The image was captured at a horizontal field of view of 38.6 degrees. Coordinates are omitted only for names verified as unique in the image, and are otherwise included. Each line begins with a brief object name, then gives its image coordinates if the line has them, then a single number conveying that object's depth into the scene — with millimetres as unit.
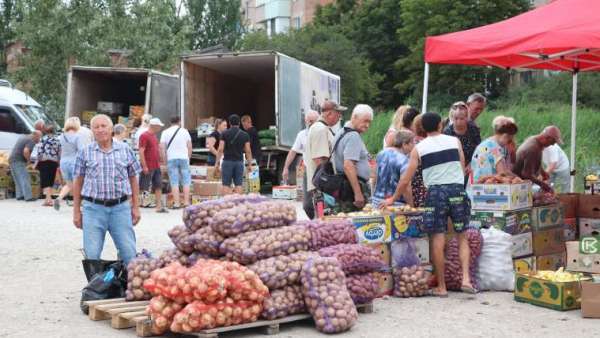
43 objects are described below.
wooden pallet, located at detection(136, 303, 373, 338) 6520
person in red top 15914
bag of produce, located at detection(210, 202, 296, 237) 7148
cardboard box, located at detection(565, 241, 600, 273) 7957
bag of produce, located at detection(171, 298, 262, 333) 6500
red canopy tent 8820
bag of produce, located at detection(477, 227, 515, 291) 8664
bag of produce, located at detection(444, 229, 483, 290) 8539
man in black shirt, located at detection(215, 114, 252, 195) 15484
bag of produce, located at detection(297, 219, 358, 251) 7605
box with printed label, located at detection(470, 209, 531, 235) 8953
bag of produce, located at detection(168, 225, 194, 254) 7371
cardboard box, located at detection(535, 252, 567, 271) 9391
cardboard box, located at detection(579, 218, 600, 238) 10281
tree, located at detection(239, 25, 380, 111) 41875
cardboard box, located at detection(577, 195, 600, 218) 10180
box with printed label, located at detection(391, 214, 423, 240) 8297
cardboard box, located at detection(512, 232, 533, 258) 9070
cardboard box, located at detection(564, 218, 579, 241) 10273
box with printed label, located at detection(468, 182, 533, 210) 8953
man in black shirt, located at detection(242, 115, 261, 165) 18688
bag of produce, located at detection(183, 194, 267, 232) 7371
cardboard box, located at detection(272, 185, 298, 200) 19250
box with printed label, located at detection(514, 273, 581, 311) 7734
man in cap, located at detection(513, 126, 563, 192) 9883
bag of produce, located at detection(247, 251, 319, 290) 6945
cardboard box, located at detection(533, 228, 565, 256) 9375
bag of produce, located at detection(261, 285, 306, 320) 6875
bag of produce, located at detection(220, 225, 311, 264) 7039
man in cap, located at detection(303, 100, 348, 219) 9227
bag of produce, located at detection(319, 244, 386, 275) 7445
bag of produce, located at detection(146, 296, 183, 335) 6625
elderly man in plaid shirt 7785
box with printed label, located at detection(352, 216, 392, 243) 8117
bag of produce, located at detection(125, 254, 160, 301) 7449
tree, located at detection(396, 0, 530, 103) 38469
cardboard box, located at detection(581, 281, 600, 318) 7402
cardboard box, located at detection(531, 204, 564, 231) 9359
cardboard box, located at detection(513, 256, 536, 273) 9076
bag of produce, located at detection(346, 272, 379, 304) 7504
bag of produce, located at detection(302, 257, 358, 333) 6840
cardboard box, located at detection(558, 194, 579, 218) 10266
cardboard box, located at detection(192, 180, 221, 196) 17703
